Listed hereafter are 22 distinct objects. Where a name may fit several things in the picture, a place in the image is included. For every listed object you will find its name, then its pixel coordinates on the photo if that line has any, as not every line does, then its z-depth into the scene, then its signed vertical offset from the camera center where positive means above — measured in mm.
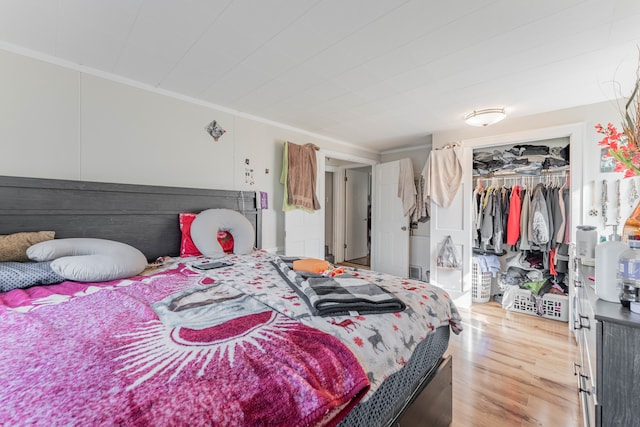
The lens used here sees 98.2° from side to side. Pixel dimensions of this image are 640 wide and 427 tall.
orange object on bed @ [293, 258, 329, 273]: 1629 -333
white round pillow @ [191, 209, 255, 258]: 2244 -175
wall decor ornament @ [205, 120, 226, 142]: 2799 +817
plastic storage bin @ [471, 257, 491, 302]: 3574 -934
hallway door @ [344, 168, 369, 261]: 5961 -77
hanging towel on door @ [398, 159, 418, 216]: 4210 +358
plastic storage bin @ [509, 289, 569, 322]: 2969 -1046
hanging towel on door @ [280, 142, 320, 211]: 3357 +431
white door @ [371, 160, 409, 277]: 4359 -241
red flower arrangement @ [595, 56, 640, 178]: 1150 +277
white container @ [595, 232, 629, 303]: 985 -210
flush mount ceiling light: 2844 +984
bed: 565 -391
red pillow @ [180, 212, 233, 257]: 2377 -261
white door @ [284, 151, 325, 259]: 3457 -258
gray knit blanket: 1052 -351
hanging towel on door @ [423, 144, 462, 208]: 3525 +477
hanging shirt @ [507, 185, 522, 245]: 3256 -82
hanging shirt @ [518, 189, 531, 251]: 3209 -127
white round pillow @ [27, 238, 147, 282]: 1473 -273
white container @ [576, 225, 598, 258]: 1838 -198
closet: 3051 -42
